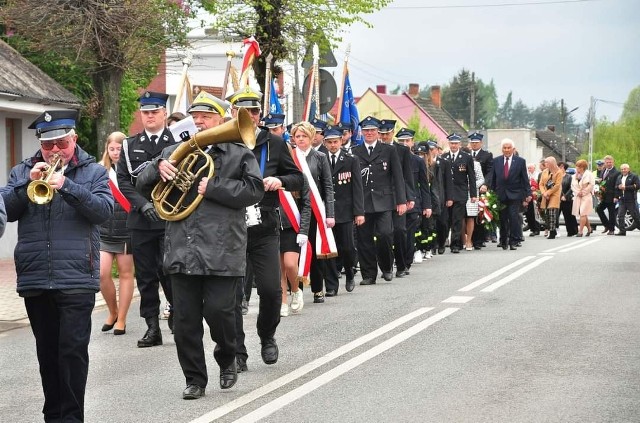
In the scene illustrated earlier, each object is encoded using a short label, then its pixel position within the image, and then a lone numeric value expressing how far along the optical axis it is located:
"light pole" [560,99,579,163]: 96.28
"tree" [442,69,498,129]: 167.38
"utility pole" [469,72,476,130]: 91.75
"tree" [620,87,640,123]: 161.57
